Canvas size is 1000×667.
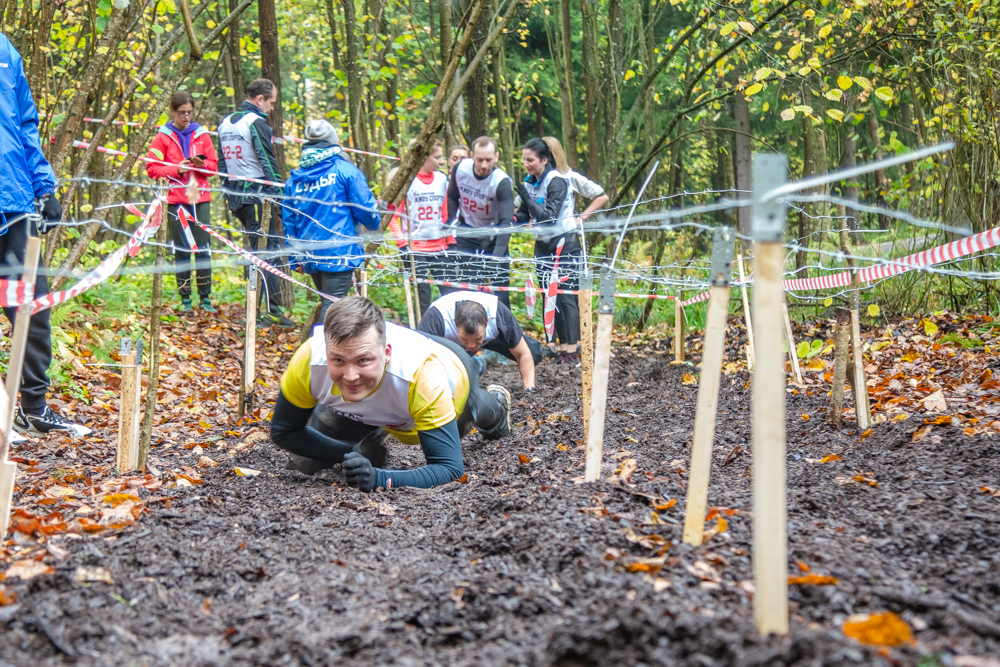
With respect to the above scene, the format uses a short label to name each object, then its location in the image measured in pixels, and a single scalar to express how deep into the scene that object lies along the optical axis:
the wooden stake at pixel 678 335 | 7.79
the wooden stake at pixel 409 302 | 7.46
